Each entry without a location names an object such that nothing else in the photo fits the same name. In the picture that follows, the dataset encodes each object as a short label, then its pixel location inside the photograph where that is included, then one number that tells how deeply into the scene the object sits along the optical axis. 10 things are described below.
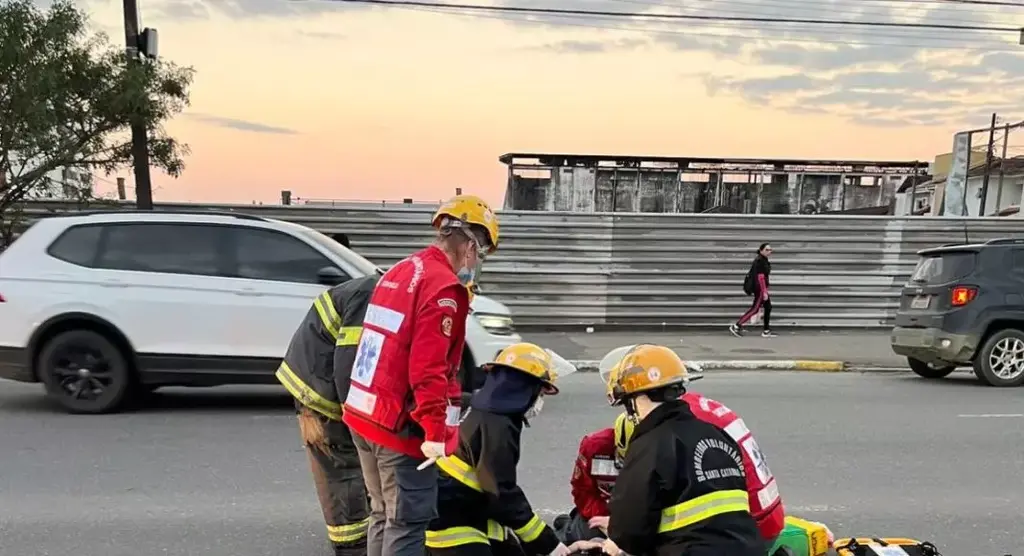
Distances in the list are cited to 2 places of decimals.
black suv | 8.91
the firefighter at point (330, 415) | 3.44
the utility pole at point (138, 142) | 10.18
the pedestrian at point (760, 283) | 13.06
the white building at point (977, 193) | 28.53
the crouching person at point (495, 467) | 2.93
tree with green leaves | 8.94
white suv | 6.55
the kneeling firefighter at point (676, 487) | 2.46
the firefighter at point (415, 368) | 2.67
